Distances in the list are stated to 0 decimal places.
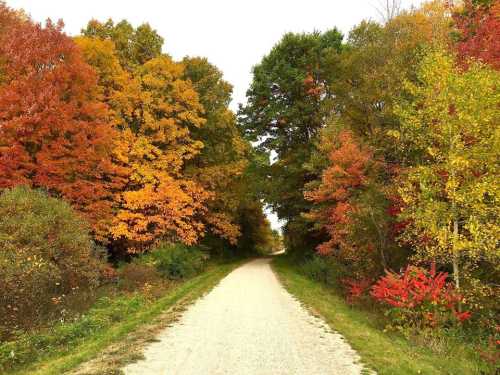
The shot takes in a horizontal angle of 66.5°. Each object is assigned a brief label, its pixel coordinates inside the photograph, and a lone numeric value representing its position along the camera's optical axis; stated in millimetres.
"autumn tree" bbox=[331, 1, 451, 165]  16094
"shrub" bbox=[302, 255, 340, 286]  19688
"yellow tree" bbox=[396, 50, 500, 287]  10336
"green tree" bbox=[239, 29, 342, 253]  30062
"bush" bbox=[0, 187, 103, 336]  9961
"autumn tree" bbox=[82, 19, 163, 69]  27094
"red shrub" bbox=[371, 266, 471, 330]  10375
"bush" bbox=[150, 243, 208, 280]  20188
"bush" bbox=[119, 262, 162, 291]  16234
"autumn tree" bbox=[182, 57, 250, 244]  29969
